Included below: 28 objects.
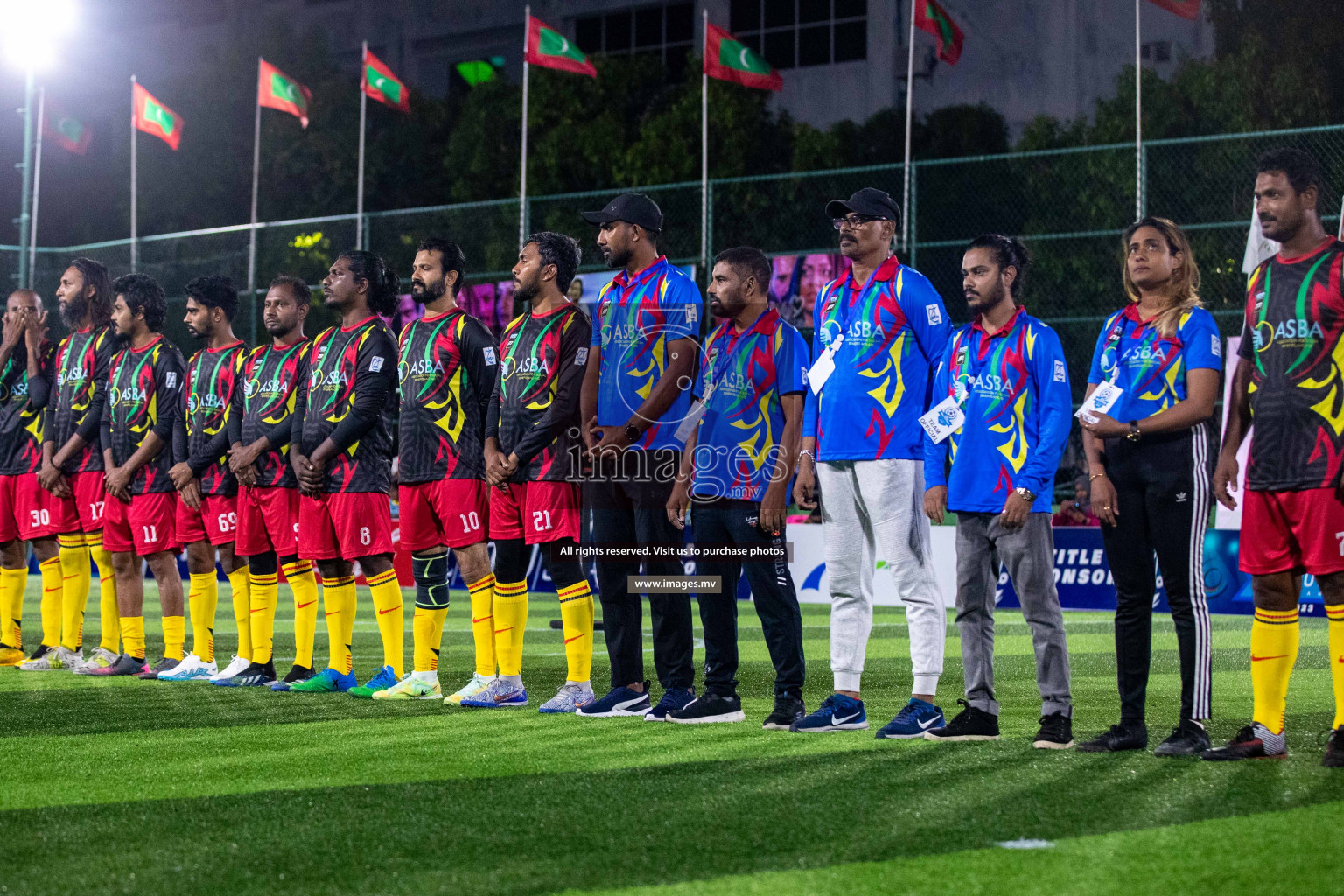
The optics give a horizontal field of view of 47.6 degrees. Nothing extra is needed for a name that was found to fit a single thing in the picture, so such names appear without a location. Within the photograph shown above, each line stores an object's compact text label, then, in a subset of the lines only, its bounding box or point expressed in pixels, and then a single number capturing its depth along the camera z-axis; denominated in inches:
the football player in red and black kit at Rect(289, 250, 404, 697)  340.5
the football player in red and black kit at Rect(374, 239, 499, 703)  328.5
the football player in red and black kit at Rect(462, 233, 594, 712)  310.0
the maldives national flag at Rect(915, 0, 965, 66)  866.1
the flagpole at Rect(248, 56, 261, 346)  939.3
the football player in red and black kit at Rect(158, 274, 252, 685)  375.6
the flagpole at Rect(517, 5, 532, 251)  857.5
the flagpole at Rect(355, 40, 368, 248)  900.8
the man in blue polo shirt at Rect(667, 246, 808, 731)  283.4
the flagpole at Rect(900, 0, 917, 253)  755.4
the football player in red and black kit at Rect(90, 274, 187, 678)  383.6
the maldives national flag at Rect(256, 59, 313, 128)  1078.4
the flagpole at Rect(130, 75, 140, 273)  946.7
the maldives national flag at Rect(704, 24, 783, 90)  935.0
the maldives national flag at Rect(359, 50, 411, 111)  1069.8
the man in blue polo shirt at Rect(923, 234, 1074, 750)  258.2
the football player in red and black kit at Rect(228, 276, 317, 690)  356.8
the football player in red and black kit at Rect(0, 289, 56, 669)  412.5
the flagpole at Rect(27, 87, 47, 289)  942.4
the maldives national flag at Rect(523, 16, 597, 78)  958.4
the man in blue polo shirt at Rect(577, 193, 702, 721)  295.9
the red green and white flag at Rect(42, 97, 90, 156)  1194.6
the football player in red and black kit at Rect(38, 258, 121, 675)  398.0
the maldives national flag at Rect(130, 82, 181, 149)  1103.0
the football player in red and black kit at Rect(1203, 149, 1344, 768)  231.3
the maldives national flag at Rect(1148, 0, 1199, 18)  730.3
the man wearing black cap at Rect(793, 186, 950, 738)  270.7
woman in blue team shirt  245.9
